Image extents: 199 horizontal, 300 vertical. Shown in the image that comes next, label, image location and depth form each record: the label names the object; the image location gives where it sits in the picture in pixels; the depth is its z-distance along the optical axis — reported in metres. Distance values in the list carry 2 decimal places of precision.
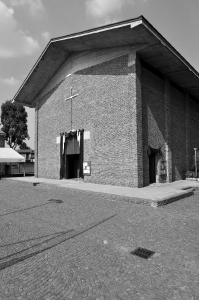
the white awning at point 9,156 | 25.74
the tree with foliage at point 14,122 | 46.19
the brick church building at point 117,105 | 13.52
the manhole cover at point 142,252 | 4.56
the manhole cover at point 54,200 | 10.50
